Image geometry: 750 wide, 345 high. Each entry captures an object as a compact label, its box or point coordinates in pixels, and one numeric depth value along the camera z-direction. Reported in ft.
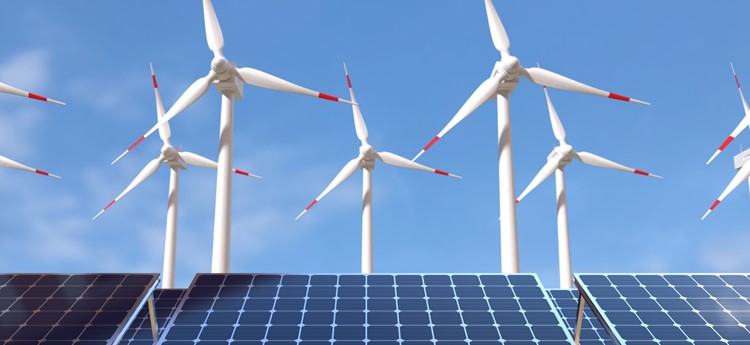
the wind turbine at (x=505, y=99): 146.92
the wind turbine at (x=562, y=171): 190.90
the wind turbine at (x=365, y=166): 211.00
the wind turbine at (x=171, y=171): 202.28
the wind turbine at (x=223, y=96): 152.97
